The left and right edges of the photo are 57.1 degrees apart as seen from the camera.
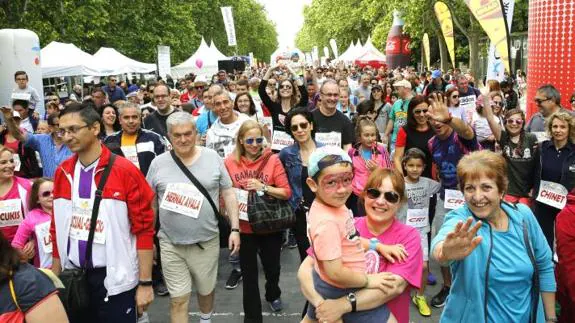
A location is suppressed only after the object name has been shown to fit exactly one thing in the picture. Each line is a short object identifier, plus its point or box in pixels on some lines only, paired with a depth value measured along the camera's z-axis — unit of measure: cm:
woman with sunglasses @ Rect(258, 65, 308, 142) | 680
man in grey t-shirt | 390
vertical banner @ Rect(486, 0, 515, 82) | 998
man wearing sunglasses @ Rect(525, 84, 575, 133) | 603
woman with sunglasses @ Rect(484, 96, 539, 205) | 504
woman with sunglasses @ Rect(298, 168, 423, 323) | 245
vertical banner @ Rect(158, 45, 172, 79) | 2286
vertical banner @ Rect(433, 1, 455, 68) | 1452
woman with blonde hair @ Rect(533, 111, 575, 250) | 484
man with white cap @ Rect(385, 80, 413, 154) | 798
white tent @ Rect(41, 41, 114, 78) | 1828
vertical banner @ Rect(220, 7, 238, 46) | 3250
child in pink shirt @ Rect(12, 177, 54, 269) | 399
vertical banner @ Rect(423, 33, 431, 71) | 2406
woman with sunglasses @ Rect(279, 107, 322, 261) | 477
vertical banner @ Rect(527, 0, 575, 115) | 899
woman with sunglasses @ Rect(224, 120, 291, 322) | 446
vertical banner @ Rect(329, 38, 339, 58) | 4677
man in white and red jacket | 320
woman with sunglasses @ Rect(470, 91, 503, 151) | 585
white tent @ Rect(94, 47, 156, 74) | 2085
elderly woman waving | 248
